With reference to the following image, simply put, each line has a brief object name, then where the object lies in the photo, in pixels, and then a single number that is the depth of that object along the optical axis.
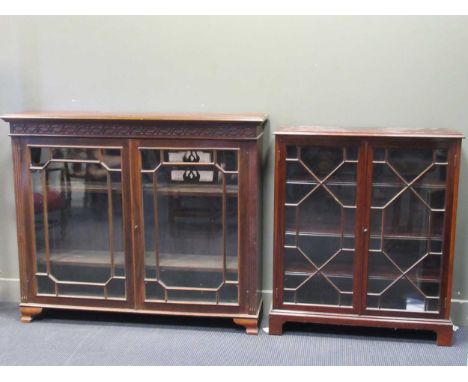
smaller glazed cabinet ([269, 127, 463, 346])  2.41
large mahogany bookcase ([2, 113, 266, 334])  2.50
